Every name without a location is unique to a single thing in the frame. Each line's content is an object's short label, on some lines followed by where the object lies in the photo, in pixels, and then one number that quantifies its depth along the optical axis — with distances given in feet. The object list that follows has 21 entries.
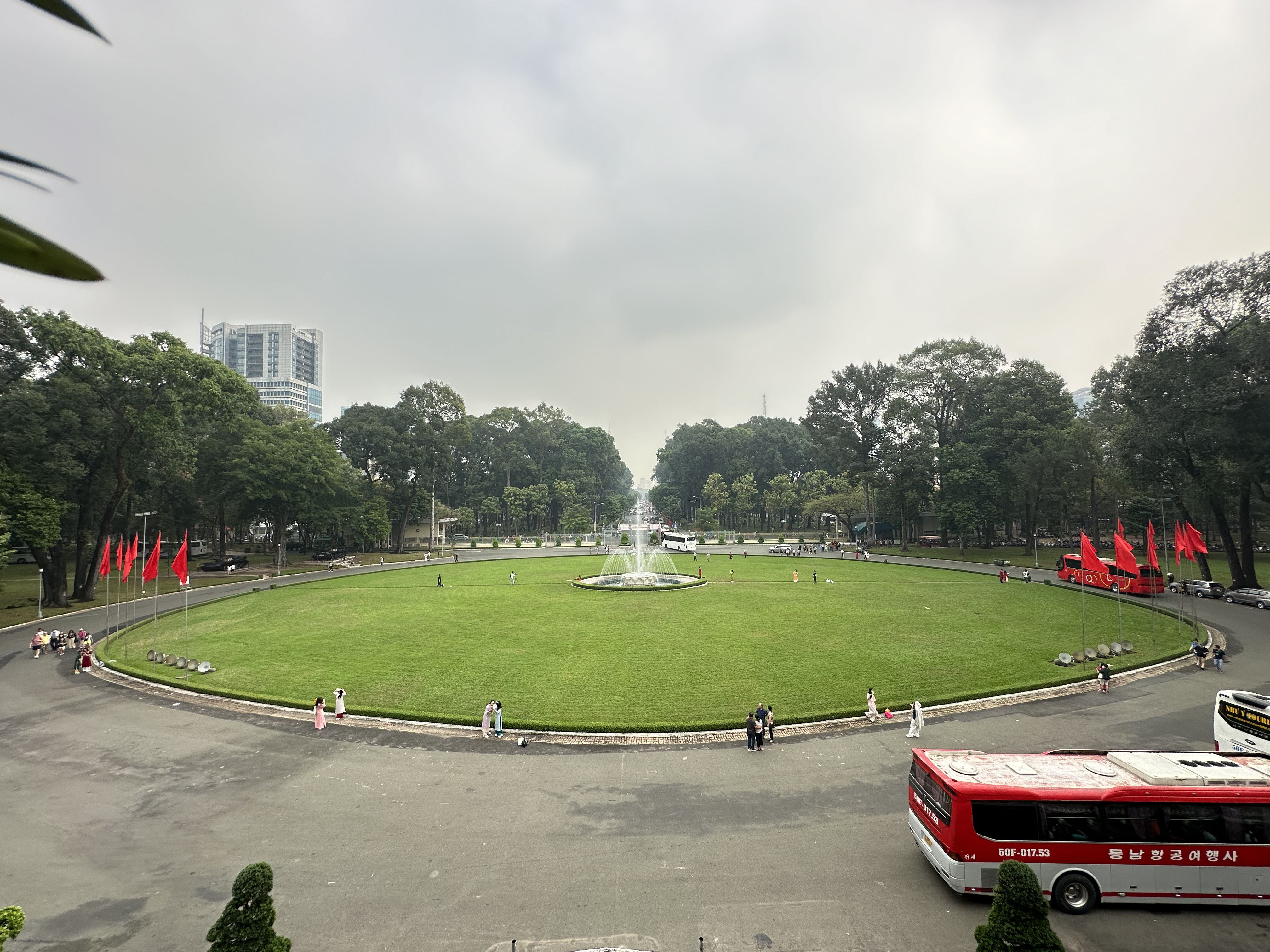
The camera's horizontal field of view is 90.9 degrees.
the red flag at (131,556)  99.75
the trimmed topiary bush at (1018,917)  24.66
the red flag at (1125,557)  87.30
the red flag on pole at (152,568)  94.32
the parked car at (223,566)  186.91
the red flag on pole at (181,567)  88.63
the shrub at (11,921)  23.09
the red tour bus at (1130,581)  117.60
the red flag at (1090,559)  90.53
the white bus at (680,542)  228.02
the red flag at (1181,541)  105.09
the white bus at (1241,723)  45.47
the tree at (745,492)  309.83
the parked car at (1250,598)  107.04
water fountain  139.74
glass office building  592.60
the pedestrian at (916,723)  55.83
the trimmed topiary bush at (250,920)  24.49
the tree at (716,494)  311.68
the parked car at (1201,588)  118.62
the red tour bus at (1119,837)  34.35
